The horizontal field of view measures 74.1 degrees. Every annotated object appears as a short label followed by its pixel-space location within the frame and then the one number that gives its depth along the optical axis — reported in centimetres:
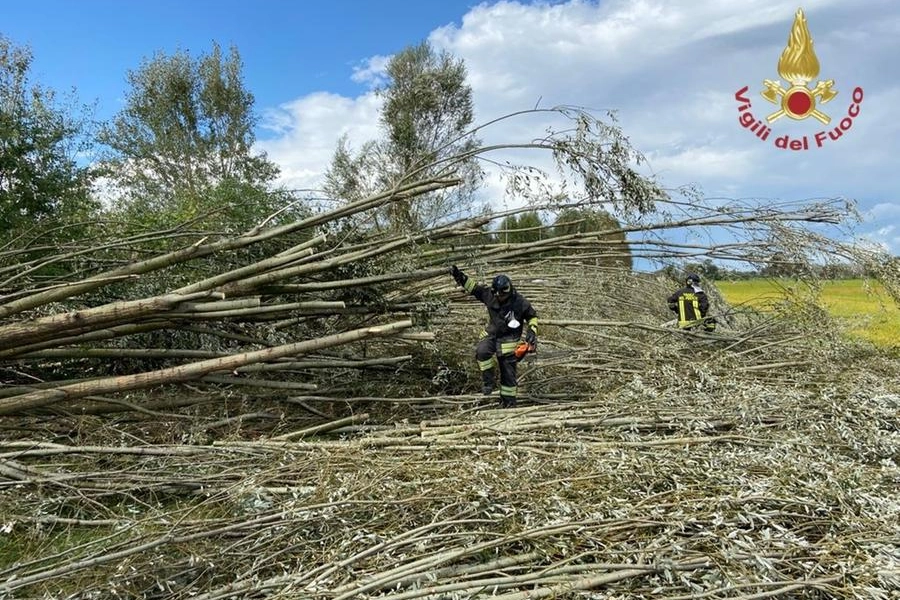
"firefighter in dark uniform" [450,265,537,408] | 537
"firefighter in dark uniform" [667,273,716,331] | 768
